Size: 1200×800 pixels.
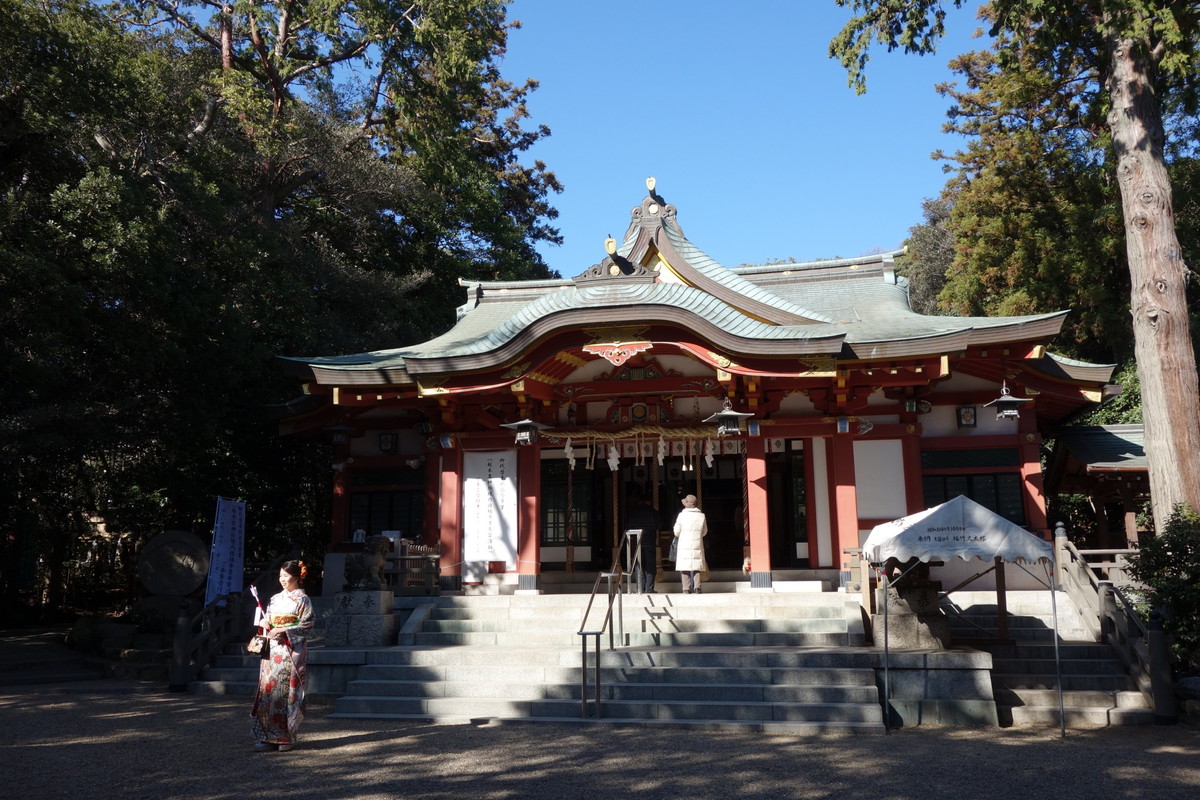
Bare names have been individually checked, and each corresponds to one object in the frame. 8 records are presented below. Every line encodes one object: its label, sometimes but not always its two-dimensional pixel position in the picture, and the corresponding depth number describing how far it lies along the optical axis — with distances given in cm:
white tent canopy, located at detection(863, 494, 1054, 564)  847
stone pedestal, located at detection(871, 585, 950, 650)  941
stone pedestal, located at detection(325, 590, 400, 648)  1052
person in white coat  1220
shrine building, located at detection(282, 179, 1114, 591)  1259
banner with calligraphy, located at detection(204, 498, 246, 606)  1281
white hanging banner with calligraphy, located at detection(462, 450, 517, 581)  1376
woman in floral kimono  737
